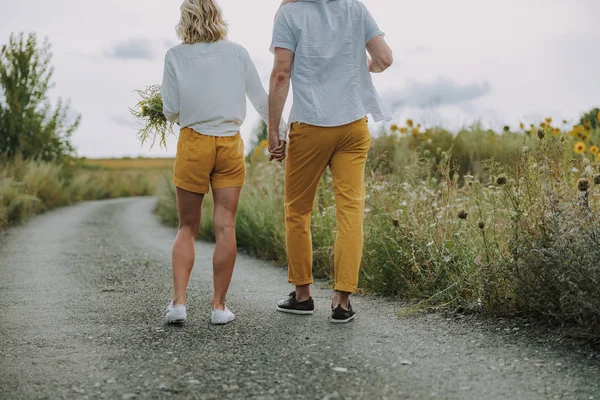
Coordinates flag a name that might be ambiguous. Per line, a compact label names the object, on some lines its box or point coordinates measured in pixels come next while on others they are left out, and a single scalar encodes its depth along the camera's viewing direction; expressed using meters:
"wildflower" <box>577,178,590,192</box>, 3.99
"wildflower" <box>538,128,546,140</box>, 4.54
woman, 4.36
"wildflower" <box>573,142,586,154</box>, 8.16
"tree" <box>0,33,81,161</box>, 20.73
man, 4.33
